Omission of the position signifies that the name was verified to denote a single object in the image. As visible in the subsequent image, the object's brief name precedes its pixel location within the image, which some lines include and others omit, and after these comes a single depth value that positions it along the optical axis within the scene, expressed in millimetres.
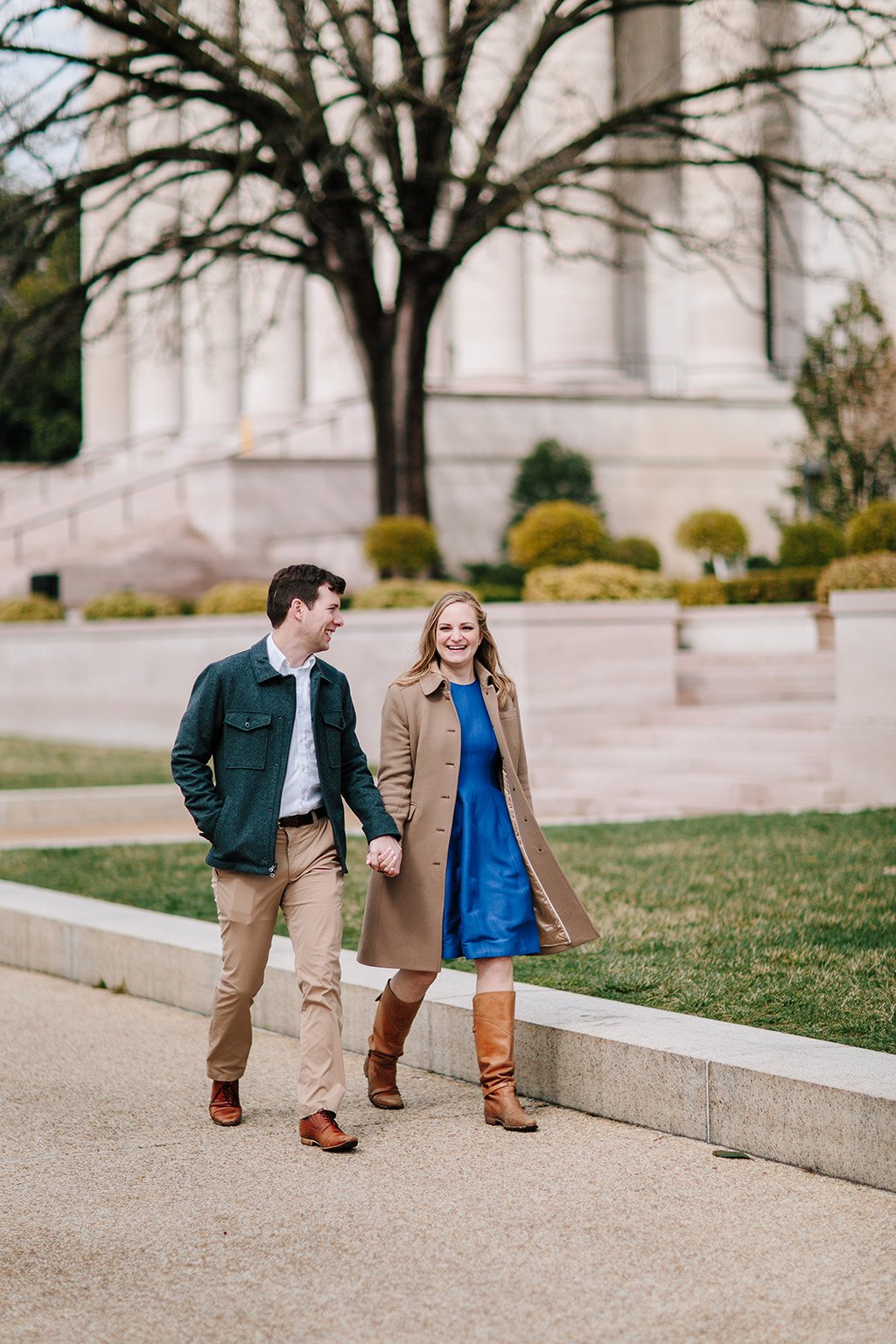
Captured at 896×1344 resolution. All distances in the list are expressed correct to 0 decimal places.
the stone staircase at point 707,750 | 15359
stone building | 30875
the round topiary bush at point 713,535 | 28297
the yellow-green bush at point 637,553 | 26484
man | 6207
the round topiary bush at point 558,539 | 24734
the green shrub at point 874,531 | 20609
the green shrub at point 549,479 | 30641
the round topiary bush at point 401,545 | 23578
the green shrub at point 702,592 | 22531
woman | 6328
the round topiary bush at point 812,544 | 24141
